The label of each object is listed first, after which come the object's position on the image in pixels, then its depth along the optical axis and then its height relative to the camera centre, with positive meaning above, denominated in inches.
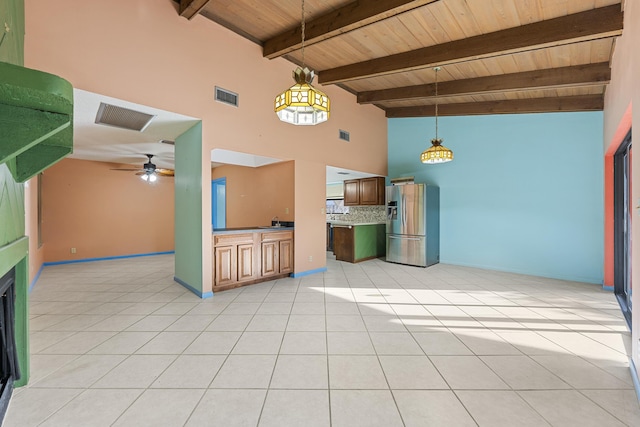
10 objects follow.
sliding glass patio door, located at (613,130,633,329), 134.4 -5.5
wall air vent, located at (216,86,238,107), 144.9 +64.8
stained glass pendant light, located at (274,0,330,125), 81.7 +36.4
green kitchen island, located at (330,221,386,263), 240.7 -26.7
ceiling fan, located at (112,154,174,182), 220.4 +35.4
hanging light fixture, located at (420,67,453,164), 176.7 +39.6
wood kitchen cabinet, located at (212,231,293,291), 153.0 -28.5
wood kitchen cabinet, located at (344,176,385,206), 262.8 +21.7
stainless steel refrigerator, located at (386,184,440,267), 223.8 -10.0
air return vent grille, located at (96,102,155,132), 120.5 +46.8
